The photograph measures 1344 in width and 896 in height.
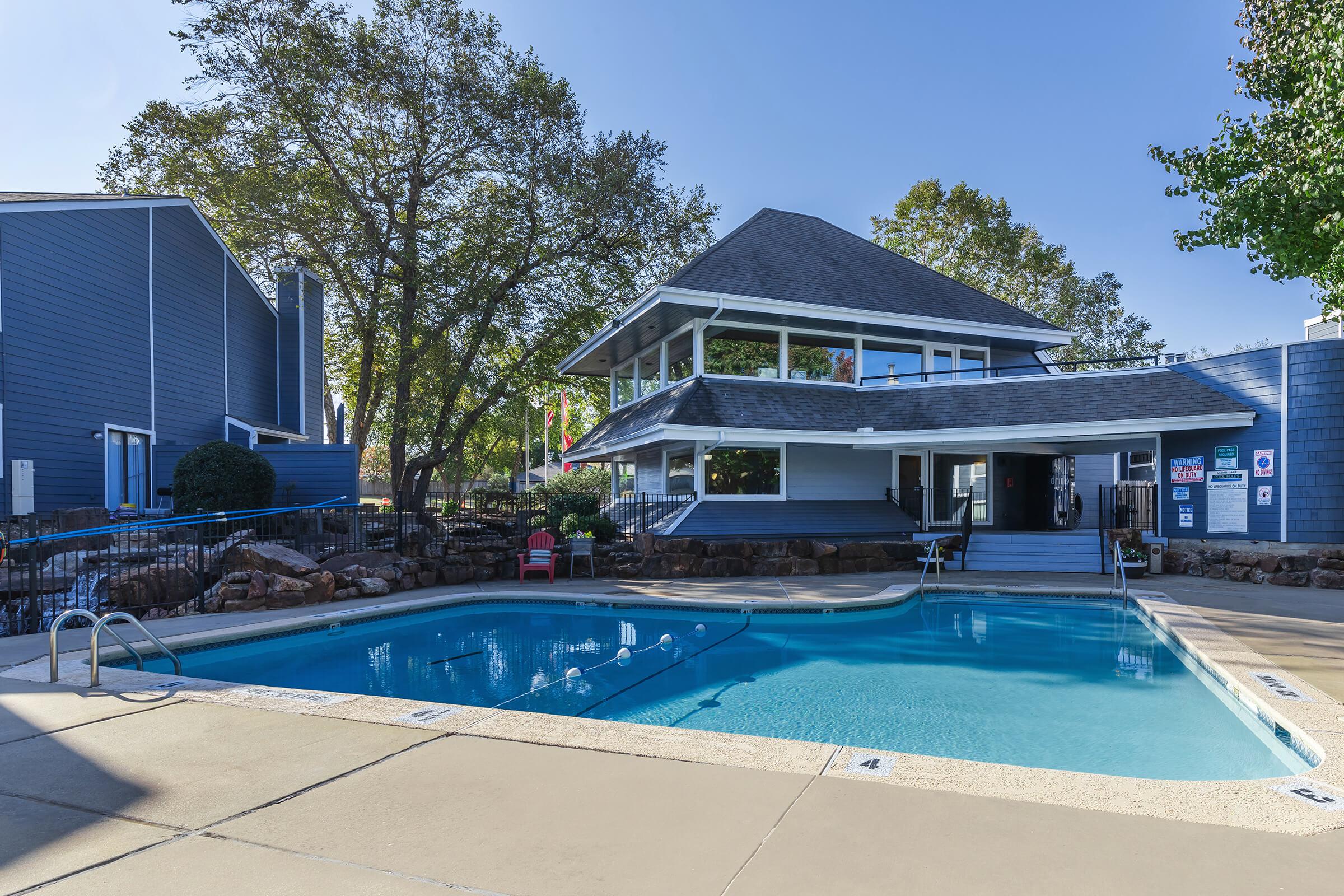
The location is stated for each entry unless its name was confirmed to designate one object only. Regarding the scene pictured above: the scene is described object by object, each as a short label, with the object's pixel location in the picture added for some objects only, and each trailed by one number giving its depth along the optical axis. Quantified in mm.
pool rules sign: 14453
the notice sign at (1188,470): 15180
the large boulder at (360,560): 12438
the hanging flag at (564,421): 36019
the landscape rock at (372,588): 11797
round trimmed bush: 13648
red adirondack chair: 14070
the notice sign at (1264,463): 14031
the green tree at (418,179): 19984
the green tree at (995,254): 32938
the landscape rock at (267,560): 11117
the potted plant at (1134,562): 14016
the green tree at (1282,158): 10062
